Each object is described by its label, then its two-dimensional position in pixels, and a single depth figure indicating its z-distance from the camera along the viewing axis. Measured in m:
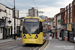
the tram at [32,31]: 17.78
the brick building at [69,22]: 27.49
